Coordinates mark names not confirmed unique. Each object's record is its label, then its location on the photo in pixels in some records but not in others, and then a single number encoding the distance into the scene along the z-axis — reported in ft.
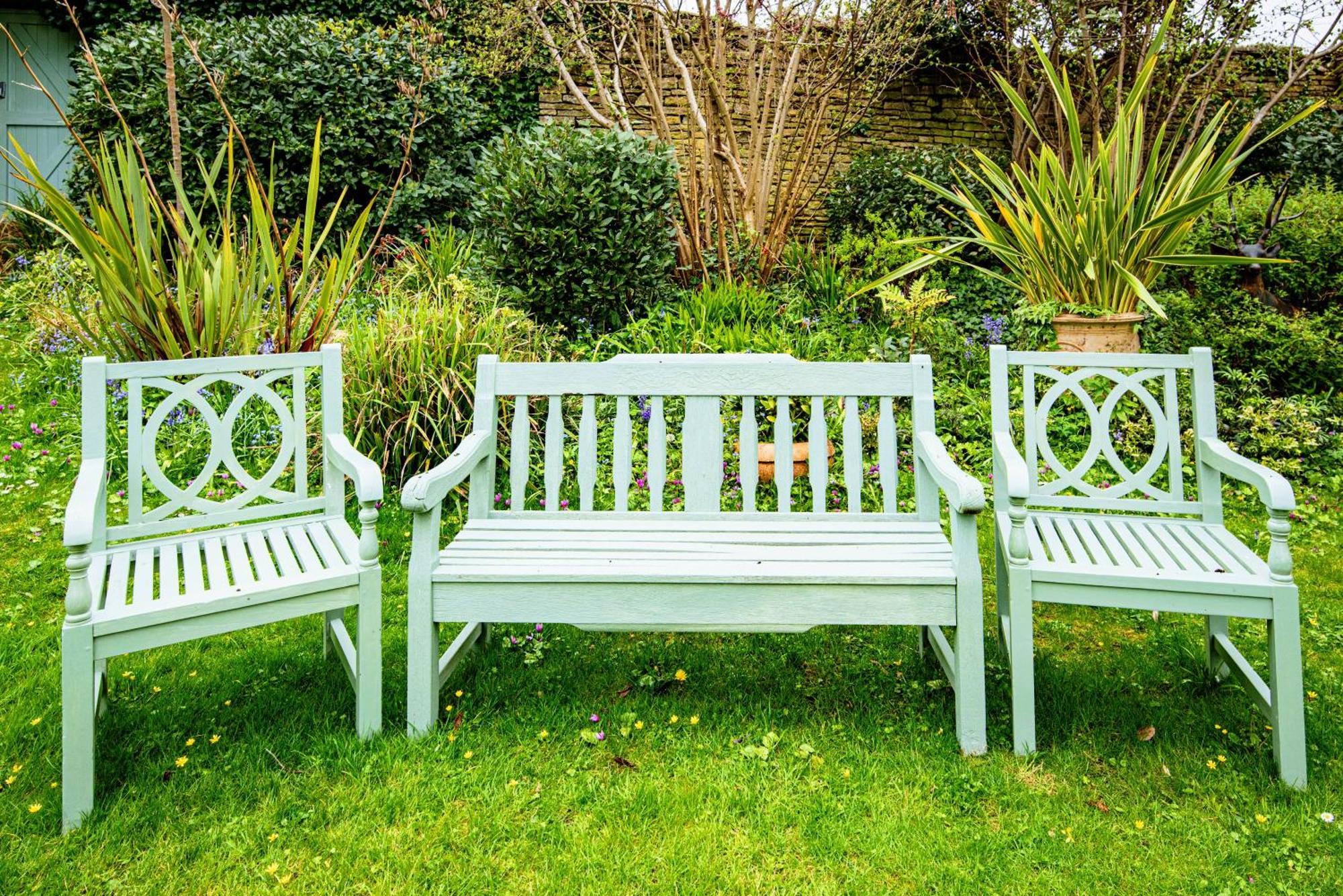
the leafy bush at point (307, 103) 20.27
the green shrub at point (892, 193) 21.31
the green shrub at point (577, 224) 15.66
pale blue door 26.76
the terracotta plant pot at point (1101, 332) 12.35
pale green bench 6.63
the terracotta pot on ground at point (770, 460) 12.88
